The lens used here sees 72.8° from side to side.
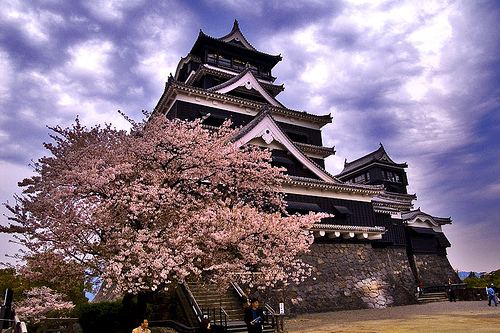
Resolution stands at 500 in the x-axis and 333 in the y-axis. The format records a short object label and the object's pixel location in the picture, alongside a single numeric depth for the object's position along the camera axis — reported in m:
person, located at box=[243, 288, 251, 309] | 14.43
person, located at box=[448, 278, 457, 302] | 24.28
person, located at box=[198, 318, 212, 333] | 10.18
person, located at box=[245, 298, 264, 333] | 8.22
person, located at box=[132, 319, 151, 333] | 8.10
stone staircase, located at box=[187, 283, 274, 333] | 12.86
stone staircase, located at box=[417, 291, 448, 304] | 24.31
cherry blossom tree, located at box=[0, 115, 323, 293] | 10.04
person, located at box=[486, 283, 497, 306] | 19.55
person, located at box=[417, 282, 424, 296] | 25.43
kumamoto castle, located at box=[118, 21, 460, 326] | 19.55
